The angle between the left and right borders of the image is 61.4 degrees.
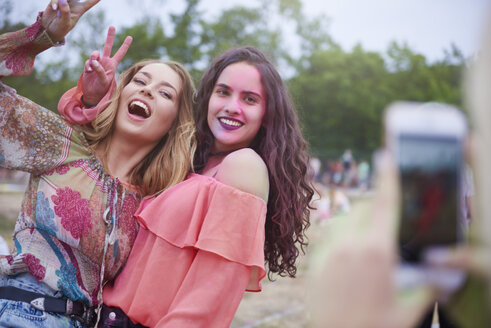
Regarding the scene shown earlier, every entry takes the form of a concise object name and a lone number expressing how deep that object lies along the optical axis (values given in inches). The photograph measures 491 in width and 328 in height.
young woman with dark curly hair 58.5
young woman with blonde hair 64.2
